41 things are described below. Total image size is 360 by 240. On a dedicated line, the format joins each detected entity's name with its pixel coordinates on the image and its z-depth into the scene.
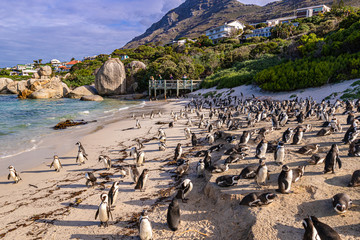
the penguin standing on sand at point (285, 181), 4.56
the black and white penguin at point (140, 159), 7.75
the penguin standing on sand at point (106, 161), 7.47
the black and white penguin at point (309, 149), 6.34
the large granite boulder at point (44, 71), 53.50
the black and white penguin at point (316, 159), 5.65
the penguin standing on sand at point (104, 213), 4.65
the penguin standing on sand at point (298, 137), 7.45
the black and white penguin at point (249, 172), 5.33
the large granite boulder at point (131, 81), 45.56
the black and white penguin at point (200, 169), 6.42
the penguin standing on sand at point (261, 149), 6.42
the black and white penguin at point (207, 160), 6.78
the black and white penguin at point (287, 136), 7.64
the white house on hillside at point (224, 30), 100.00
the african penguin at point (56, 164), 7.68
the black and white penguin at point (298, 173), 4.88
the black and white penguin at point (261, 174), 4.98
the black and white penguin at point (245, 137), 8.00
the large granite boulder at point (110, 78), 42.72
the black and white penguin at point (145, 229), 4.10
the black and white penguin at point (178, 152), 8.02
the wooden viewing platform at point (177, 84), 37.06
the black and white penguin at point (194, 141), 9.55
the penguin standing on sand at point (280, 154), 5.95
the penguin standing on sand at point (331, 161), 5.13
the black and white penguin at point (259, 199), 4.20
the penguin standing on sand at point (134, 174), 6.41
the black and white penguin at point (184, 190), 5.35
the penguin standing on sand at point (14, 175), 6.84
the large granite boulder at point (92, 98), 36.91
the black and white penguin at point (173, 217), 4.35
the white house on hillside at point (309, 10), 97.69
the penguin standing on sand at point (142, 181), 5.98
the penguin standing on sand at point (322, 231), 3.23
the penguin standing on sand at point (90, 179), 6.37
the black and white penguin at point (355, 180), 4.49
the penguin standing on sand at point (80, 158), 8.21
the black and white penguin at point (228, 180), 5.12
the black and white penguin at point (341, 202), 3.78
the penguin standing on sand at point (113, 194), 5.31
